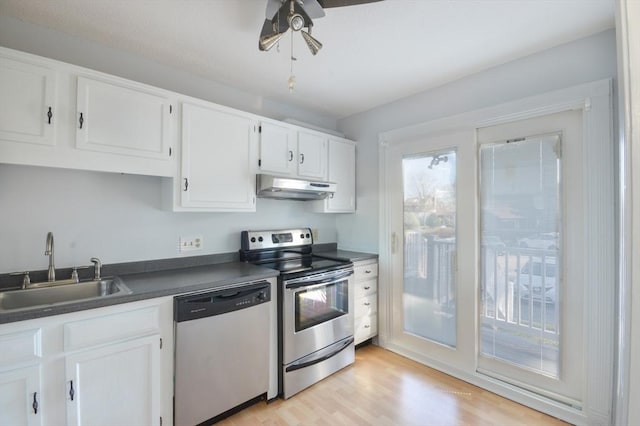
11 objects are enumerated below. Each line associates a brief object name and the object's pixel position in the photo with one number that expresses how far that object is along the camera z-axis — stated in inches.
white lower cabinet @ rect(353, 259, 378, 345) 114.7
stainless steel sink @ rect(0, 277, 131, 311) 64.2
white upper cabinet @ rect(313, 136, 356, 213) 122.7
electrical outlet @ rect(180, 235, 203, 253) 93.4
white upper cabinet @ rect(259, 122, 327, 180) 101.8
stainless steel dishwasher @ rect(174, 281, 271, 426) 69.7
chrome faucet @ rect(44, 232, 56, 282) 67.2
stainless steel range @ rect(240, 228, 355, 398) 88.3
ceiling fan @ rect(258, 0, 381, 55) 56.6
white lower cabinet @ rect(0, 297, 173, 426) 52.6
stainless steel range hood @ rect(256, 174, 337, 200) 95.9
